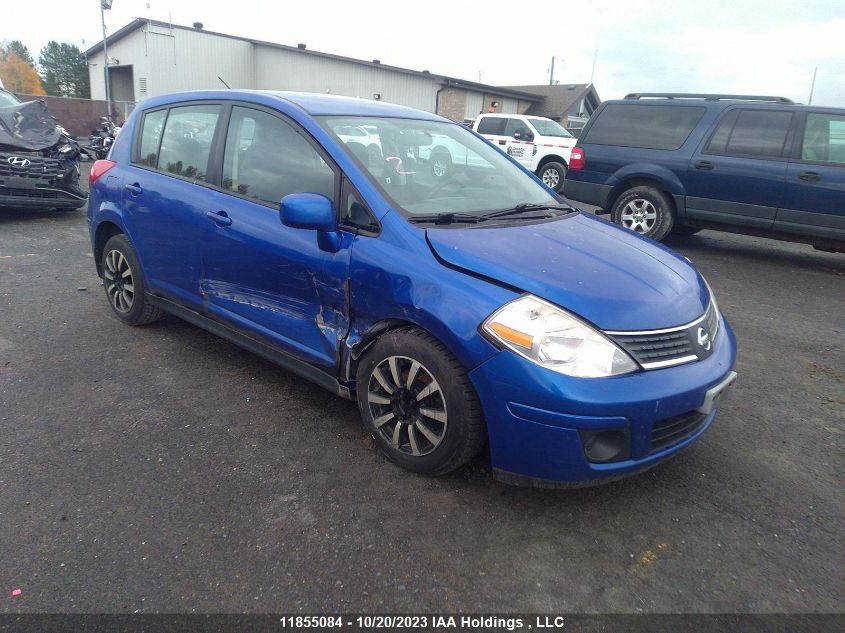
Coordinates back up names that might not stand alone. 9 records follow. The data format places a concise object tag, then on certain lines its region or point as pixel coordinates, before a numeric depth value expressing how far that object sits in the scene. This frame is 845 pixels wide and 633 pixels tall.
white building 30.31
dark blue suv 6.75
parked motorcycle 12.13
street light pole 23.62
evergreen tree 71.69
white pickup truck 14.61
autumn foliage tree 73.12
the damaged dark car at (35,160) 7.73
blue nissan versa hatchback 2.33
